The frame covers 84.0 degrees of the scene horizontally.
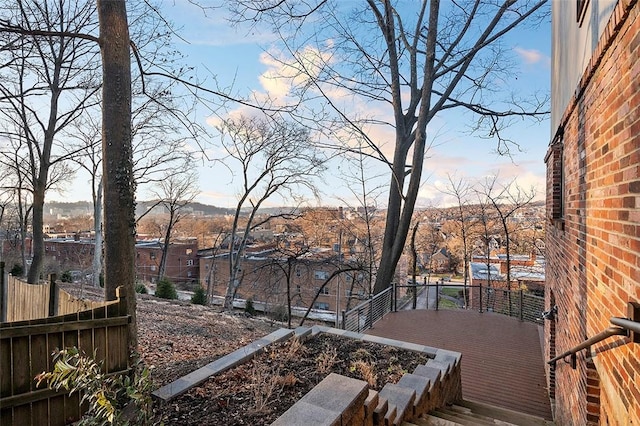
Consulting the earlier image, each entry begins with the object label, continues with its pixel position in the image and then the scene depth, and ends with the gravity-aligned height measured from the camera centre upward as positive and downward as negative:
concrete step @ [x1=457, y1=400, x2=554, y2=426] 4.62 -2.84
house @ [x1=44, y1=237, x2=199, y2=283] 31.89 -3.59
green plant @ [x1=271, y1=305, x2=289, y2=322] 18.85 -5.37
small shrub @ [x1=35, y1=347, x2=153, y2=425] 1.90 -0.98
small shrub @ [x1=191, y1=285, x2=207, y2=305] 15.86 -3.69
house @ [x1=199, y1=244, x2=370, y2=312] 25.13 -5.41
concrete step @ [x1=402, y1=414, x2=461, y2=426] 3.41 -2.10
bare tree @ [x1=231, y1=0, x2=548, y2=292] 9.59 +4.13
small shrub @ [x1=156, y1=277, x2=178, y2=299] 16.20 -3.39
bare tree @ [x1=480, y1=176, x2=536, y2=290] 18.88 +0.83
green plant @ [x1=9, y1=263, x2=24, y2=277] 16.98 -2.48
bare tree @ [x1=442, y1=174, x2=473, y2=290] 20.16 +0.72
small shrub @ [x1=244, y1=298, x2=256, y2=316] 16.92 -4.45
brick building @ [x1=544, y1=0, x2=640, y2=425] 1.74 -0.01
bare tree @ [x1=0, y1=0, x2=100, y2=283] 10.68 +4.24
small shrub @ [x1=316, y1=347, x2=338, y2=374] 3.99 -1.72
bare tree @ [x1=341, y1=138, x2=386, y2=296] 18.17 +1.04
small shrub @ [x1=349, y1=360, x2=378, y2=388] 3.80 -1.79
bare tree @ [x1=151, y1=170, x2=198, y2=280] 22.67 +1.35
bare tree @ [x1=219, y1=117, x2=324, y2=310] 17.36 +2.57
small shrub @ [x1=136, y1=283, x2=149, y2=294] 16.20 -3.33
